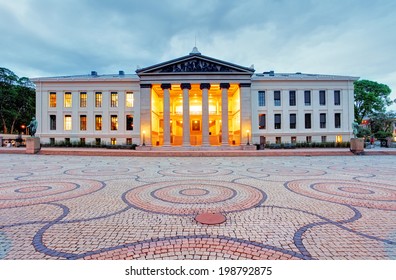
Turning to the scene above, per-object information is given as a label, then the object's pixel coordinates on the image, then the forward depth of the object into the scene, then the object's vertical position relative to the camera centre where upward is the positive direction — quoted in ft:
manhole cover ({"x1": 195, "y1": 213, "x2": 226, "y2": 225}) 13.80 -5.56
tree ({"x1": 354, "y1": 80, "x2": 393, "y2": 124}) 163.02 +33.65
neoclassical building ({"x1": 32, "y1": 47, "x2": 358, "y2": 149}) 120.16 +19.25
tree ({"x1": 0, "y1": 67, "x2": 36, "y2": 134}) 164.86 +36.34
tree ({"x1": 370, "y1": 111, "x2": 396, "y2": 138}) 145.41 +13.22
